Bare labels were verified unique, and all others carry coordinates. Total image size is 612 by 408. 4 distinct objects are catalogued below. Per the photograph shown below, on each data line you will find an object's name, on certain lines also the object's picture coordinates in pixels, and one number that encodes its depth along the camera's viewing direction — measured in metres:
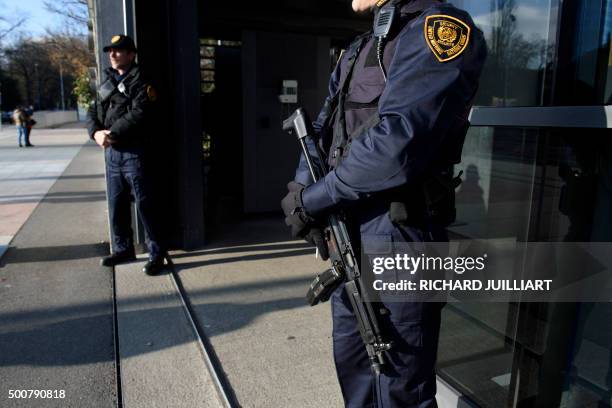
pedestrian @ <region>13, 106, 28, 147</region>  16.86
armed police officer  1.38
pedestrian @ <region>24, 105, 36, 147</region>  17.39
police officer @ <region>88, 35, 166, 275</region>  3.97
